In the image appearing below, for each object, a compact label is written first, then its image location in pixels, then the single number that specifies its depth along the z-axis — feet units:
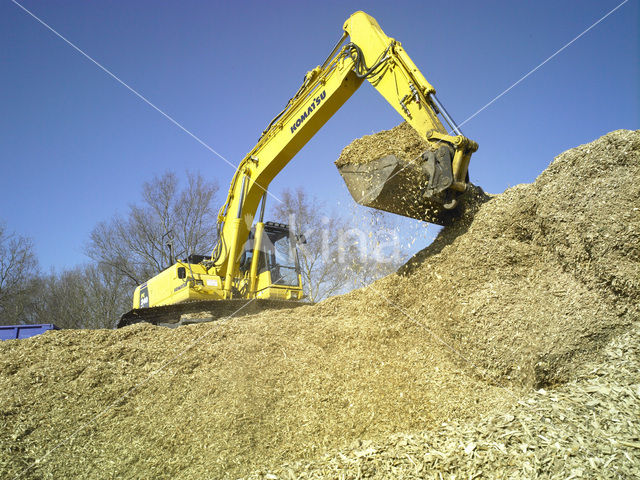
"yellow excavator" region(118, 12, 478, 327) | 16.21
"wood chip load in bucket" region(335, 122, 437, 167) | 16.81
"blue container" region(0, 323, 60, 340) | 35.42
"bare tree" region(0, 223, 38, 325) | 84.17
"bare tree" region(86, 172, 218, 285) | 80.07
